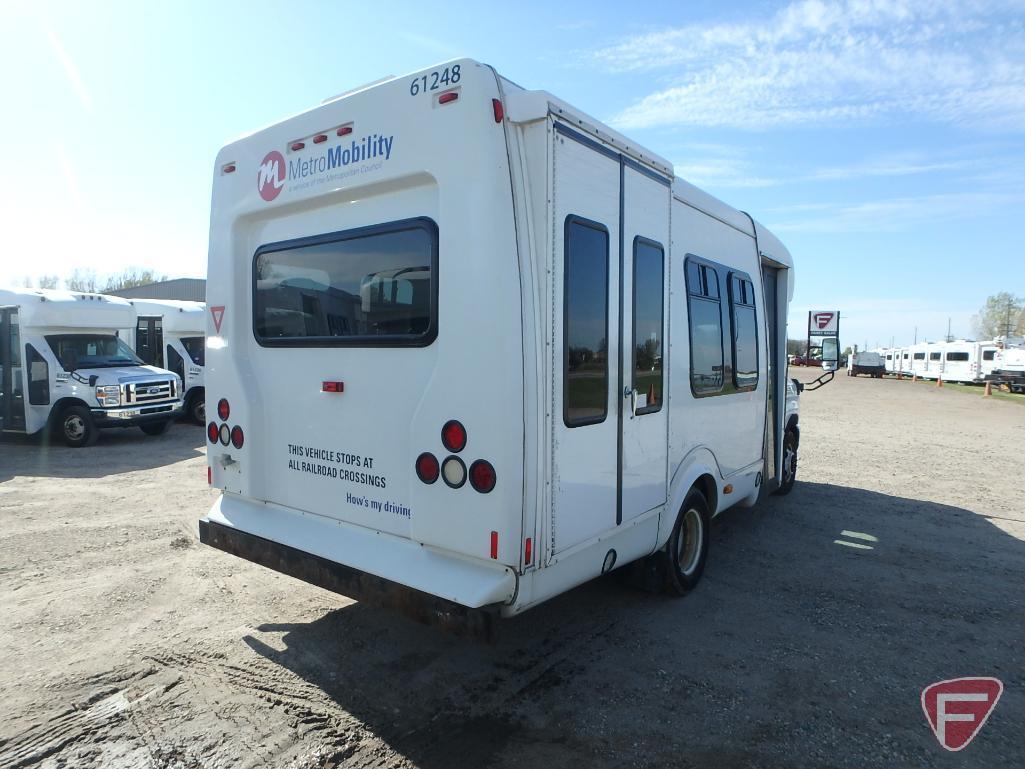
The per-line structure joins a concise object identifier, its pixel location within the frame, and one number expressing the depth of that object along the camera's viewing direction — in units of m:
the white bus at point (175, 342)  15.02
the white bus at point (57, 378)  11.48
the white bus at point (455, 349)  3.03
